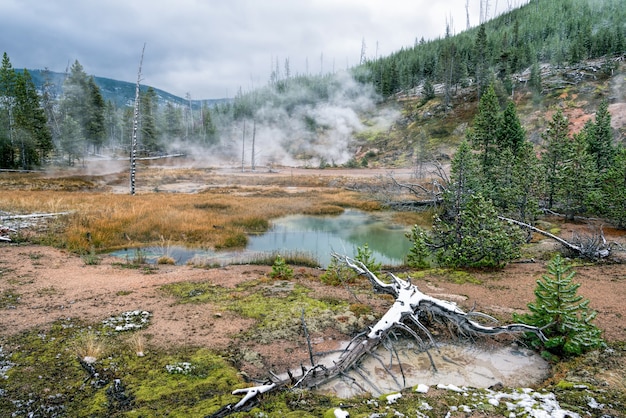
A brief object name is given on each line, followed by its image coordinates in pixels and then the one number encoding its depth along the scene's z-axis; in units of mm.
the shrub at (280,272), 11797
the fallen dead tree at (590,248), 13319
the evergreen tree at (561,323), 6316
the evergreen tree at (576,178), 23094
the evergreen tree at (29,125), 45069
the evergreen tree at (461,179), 14398
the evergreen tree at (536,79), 67188
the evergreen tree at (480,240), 12829
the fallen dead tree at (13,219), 15266
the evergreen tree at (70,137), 51125
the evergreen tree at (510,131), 29797
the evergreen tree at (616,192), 20094
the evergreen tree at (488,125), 29750
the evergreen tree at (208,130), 91812
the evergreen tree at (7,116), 43250
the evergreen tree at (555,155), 24984
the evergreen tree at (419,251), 14047
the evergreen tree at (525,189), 19359
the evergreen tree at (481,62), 73556
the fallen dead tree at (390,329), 4963
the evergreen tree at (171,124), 84875
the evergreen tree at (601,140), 28266
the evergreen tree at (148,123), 70438
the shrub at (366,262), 12078
